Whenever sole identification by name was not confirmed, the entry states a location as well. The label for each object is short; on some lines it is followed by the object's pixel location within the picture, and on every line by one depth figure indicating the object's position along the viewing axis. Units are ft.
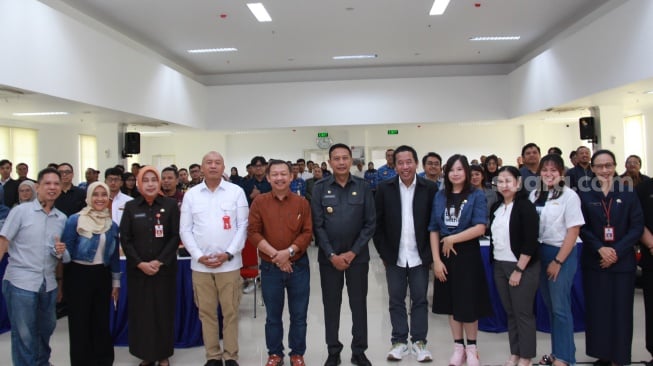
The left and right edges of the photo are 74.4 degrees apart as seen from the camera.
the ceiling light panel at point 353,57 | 35.55
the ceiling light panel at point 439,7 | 24.59
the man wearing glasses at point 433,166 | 15.28
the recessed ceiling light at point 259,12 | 24.48
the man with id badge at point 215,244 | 10.08
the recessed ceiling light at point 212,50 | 32.81
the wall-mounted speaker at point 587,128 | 31.07
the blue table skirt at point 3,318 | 13.76
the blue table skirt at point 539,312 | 12.63
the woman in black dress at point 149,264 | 10.09
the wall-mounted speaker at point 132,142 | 33.35
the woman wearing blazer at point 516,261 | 9.50
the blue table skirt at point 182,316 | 12.16
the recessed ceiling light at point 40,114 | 27.76
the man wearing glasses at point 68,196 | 15.31
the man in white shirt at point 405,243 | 10.58
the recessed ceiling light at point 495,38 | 31.58
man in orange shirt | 10.03
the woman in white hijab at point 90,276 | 9.71
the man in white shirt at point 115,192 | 14.20
